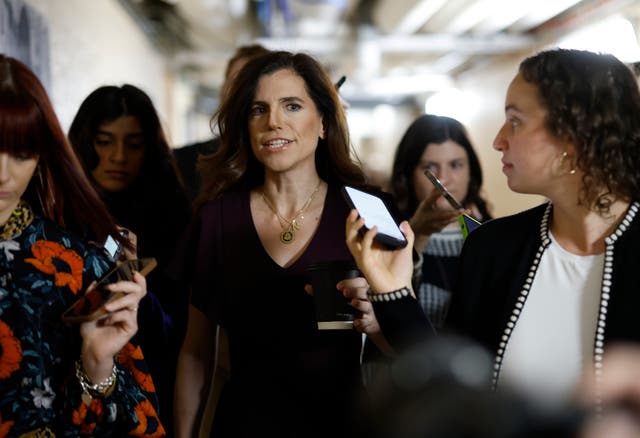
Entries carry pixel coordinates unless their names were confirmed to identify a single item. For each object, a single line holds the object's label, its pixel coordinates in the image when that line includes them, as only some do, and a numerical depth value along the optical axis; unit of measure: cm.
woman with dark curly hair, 106
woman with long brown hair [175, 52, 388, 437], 136
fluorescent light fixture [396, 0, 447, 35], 576
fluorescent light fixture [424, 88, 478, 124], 731
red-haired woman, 99
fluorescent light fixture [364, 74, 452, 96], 858
